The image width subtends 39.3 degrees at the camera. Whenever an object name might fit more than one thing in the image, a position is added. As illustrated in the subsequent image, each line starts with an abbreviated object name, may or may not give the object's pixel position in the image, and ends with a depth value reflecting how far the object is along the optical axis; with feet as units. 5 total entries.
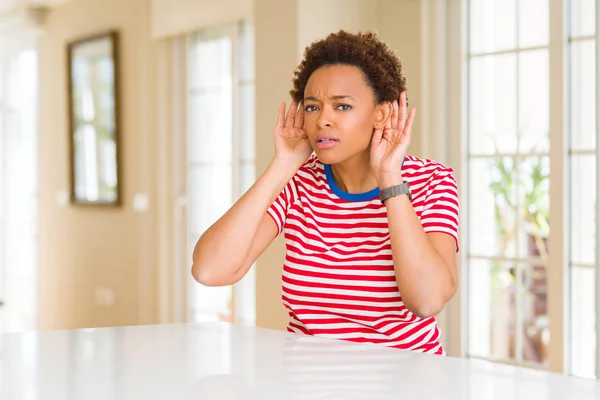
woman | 5.41
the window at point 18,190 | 22.75
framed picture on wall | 18.70
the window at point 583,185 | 10.16
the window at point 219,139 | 15.37
